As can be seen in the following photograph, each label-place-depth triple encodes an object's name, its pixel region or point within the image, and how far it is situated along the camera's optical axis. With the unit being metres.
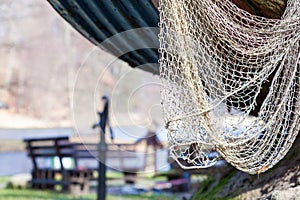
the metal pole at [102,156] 8.16
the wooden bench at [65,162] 15.03
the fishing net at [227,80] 3.80
